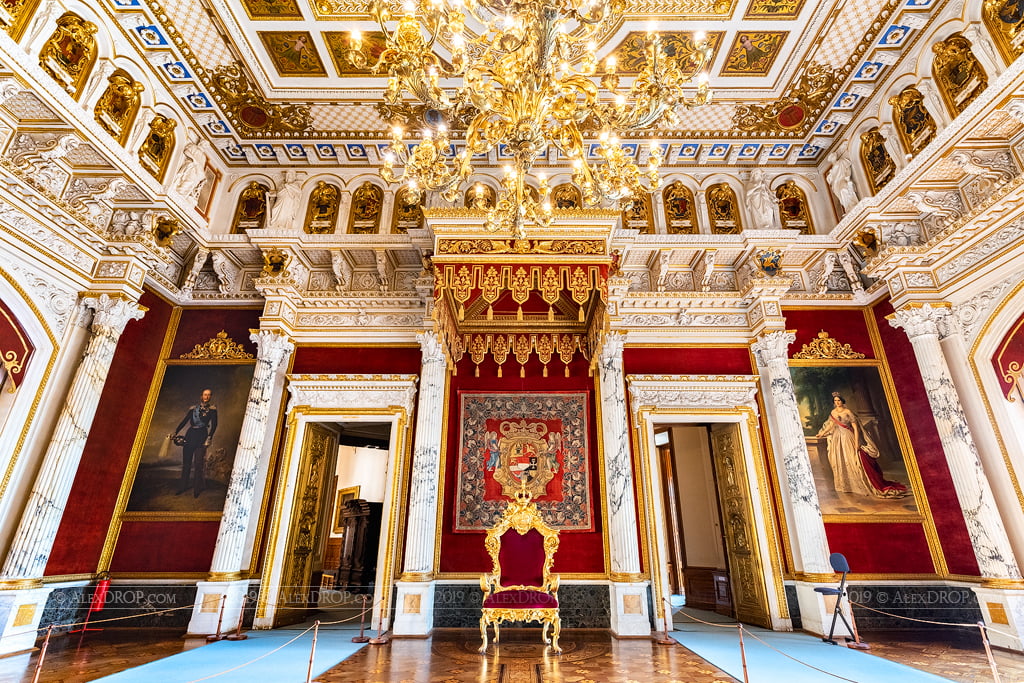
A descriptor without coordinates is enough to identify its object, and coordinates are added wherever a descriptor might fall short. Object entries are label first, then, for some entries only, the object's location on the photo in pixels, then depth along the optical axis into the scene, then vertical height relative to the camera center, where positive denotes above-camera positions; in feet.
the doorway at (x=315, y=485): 20.74 +2.01
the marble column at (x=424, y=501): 18.72 +1.23
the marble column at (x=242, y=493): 18.74 +1.46
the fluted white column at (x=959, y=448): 17.17 +3.12
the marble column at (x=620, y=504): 18.74 +1.16
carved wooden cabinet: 30.99 -0.73
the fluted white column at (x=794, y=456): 19.65 +3.17
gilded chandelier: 11.12 +9.86
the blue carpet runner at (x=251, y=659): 12.59 -3.54
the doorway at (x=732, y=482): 20.74 +2.30
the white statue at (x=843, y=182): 22.71 +15.70
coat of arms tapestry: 21.42 +3.22
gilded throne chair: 17.10 -1.35
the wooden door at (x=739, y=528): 21.25 +0.32
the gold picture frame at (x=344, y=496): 36.81 +2.53
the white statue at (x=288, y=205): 23.80 +15.08
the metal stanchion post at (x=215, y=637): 17.15 -3.50
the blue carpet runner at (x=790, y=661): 12.94 -3.49
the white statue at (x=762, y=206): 23.75 +15.15
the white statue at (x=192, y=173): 21.94 +15.32
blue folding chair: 17.22 -1.77
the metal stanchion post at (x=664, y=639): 17.42 -3.57
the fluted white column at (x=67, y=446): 16.80 +2.91
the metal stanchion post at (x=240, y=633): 17.63 -3.49
